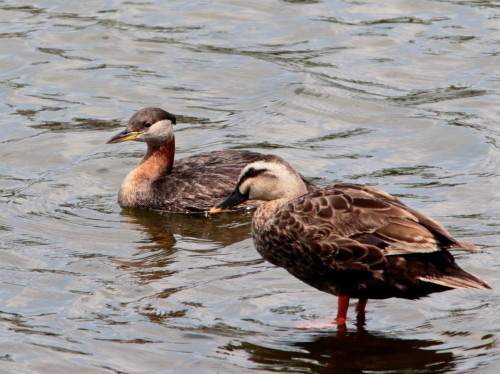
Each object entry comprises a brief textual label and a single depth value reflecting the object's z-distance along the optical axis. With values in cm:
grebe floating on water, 2545
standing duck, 1617
